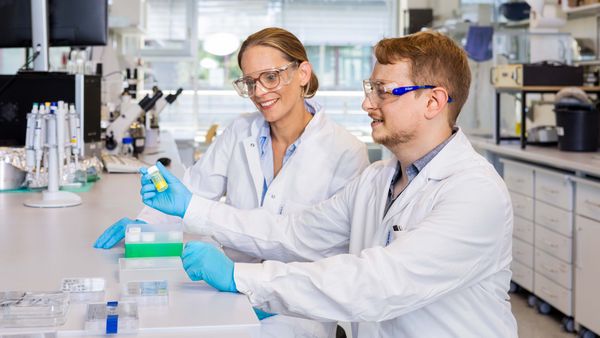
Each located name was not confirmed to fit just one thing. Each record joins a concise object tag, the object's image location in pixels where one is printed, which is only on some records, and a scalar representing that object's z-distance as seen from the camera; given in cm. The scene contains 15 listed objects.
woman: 241
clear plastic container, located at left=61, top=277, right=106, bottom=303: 157
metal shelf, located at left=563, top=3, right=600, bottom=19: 480
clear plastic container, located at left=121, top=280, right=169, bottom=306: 155
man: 156
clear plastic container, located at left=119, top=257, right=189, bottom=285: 172
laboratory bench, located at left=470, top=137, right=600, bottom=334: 375
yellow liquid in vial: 194
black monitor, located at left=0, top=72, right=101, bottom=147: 334
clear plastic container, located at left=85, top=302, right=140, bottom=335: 138
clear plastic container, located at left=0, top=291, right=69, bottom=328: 139
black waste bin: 440
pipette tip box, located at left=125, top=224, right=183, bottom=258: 181
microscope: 456
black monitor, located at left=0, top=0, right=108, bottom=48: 358
